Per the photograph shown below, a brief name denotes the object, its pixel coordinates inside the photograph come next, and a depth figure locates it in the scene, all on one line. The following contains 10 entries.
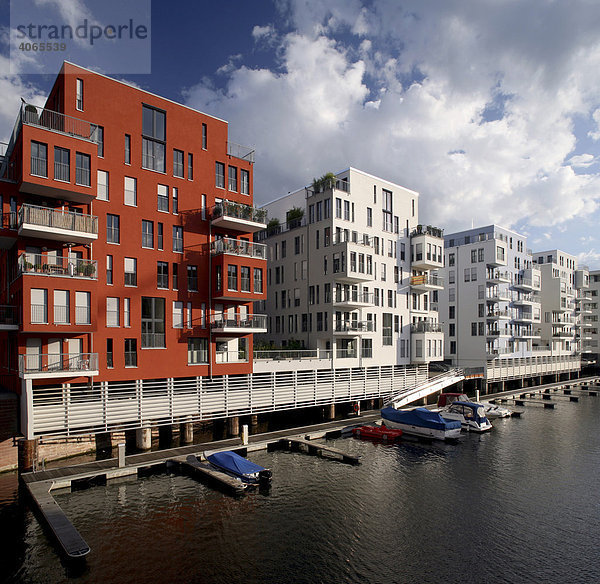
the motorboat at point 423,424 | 37.97
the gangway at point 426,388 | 47.15
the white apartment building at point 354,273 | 48.84
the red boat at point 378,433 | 37.72
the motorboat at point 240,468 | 26.30
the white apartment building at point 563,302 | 88.25
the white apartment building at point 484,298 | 68.69
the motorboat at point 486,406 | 49.28
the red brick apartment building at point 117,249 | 27.98
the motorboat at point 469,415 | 42.03
